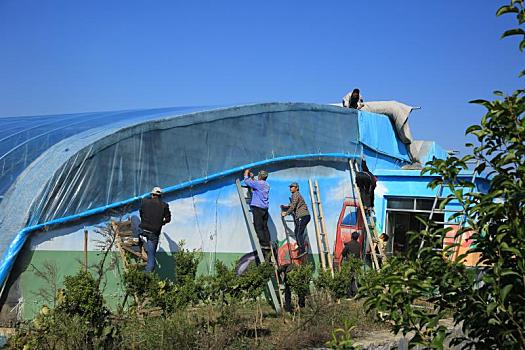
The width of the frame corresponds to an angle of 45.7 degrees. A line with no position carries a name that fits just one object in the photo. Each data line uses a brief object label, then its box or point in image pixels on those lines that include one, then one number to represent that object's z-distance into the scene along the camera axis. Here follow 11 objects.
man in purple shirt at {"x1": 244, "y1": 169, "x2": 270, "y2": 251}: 11.88
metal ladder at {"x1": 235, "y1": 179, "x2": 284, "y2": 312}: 11.70
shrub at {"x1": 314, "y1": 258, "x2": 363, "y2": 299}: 9.55
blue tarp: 9.21
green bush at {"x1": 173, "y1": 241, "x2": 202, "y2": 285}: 7.95
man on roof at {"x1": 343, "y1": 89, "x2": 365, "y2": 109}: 15.71
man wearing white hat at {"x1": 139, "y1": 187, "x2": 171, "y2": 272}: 9.94
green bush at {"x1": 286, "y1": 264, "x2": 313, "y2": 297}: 9.55
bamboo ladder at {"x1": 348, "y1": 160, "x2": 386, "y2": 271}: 14.48
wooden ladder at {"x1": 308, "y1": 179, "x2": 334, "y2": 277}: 13.69
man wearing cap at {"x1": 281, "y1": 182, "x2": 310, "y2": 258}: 12.85
